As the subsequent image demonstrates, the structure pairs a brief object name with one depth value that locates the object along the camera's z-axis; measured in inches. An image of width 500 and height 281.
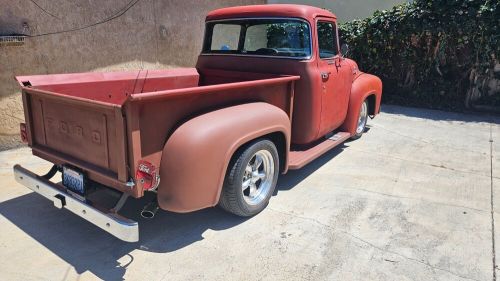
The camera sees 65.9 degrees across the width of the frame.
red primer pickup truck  105.4
